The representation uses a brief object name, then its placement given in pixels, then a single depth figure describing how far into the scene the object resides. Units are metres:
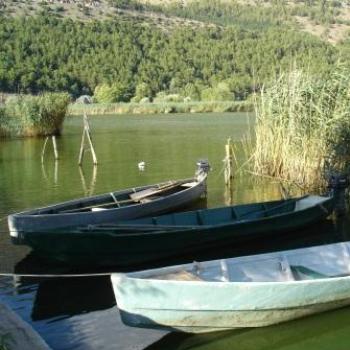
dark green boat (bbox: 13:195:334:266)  9.71
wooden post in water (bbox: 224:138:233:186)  17.74
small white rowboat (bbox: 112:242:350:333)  6.95
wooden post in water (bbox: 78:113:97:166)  23.28
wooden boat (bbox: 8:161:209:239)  10.91
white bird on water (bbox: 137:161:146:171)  21.80
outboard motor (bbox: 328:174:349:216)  13.00
